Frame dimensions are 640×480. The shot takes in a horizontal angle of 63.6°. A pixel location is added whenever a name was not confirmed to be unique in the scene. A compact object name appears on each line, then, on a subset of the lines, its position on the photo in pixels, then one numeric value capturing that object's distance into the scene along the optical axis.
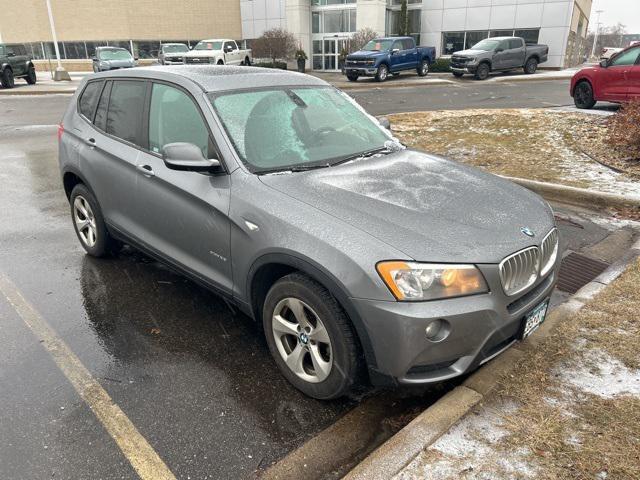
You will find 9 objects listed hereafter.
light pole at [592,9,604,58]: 96.38
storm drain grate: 4.48
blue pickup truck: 25.48
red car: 11.77
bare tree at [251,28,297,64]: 34.25
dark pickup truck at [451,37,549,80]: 26.20
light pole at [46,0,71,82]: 28.88
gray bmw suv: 2.54
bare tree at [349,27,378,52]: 31.45
